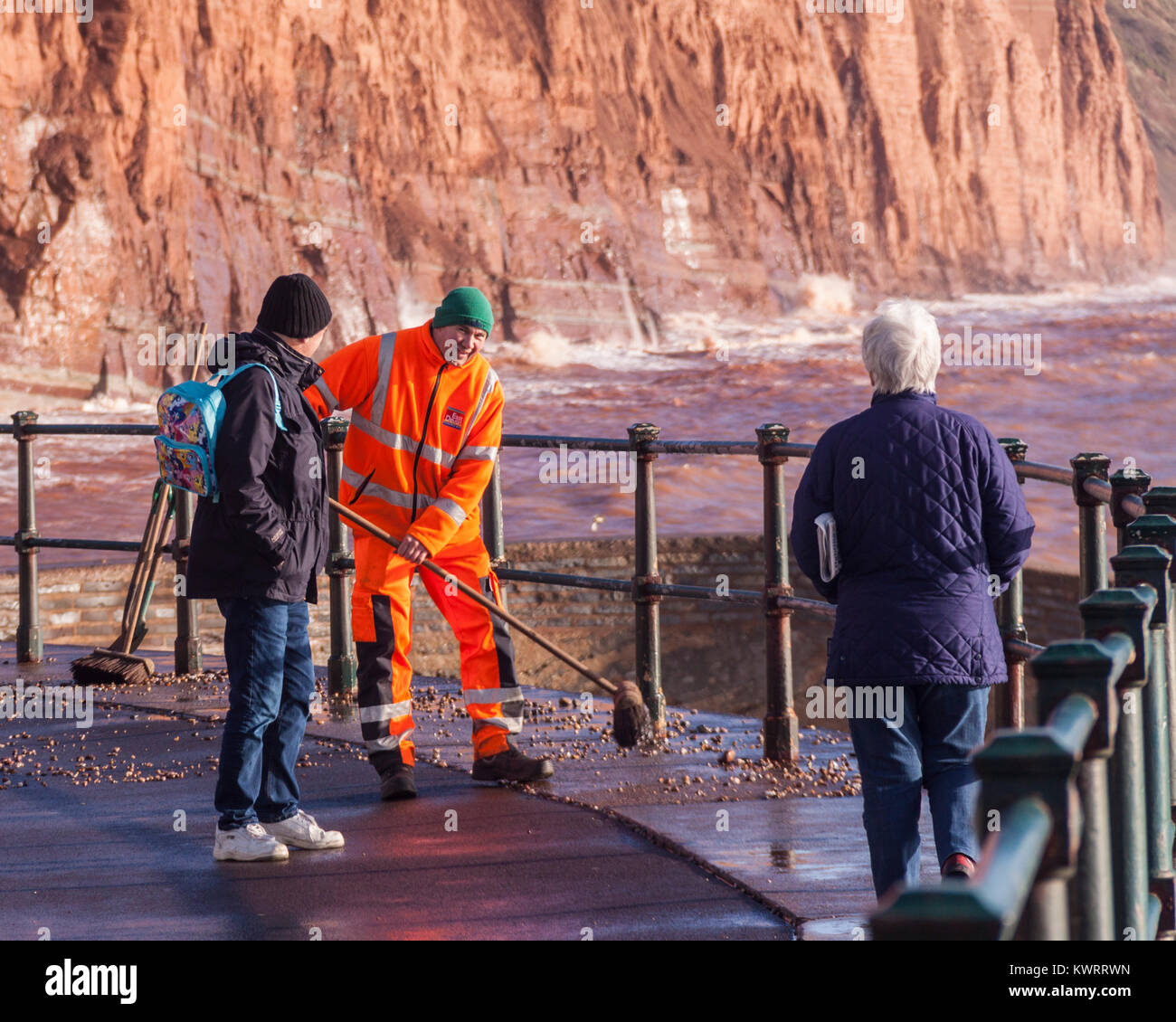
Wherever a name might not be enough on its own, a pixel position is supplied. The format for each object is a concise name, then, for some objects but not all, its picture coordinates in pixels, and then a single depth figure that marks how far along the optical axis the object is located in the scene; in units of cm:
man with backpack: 936
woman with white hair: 725
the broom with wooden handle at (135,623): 1666
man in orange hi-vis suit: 1134
